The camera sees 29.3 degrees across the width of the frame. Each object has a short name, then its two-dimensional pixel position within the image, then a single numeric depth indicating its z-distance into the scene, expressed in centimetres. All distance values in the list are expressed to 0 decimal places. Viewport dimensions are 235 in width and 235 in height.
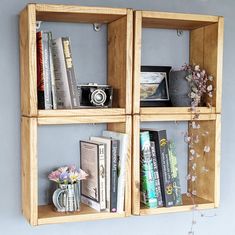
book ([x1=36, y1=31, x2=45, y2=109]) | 159
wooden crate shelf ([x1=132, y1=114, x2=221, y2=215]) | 168
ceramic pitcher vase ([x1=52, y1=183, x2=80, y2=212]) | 166
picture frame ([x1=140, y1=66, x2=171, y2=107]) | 184
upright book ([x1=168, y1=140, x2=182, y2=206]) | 178
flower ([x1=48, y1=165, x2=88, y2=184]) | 167
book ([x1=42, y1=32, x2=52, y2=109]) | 160
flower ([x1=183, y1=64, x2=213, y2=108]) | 180
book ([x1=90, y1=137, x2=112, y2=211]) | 166
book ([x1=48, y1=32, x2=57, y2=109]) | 161
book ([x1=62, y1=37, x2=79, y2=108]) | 162
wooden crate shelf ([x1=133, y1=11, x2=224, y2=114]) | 167
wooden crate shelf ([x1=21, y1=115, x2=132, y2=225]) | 155
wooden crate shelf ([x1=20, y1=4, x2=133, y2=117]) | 153
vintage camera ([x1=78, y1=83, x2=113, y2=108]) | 169
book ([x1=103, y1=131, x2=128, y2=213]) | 166
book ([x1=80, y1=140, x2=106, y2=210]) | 166
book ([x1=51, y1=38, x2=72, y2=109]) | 162
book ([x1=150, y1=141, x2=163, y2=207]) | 175
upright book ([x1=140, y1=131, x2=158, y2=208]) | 173
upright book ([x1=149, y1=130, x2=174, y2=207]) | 174
